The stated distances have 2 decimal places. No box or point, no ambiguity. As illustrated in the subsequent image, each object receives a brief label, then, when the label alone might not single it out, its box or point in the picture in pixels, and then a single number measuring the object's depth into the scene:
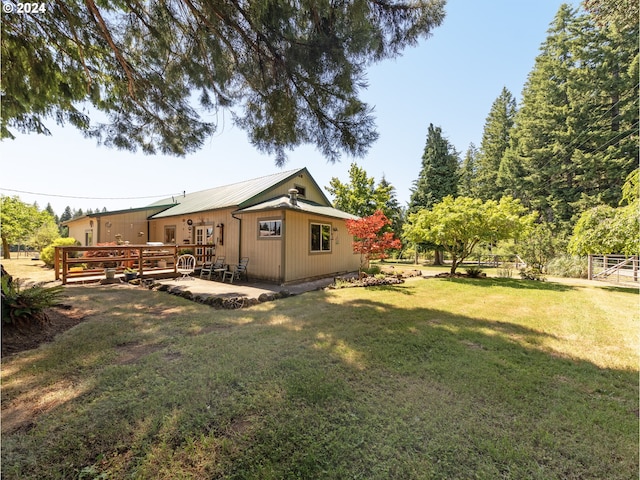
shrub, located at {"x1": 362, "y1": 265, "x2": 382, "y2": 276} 11.52
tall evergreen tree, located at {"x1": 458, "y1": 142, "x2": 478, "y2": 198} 26.11
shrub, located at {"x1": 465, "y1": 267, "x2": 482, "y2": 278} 11.62
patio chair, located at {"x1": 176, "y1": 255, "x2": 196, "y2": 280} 10.80
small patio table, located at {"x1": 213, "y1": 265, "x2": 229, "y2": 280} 10.00
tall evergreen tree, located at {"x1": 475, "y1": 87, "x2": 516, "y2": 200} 26.08
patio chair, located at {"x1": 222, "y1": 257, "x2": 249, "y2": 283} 9.90
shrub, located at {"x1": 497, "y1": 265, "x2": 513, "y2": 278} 12.22
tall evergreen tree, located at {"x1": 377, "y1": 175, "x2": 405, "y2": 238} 24.15
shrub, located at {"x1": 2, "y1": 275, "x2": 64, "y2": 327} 3.96
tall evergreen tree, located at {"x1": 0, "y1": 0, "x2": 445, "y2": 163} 3.76
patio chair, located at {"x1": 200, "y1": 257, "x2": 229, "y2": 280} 10.29
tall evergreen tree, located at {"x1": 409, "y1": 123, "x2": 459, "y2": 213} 21.66
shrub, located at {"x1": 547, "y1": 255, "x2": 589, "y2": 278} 12.90
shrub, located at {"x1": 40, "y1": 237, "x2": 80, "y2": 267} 13.53
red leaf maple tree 9.62
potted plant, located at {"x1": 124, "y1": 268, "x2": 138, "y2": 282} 9.30
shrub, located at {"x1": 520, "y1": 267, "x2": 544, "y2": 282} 11.18
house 9.45
